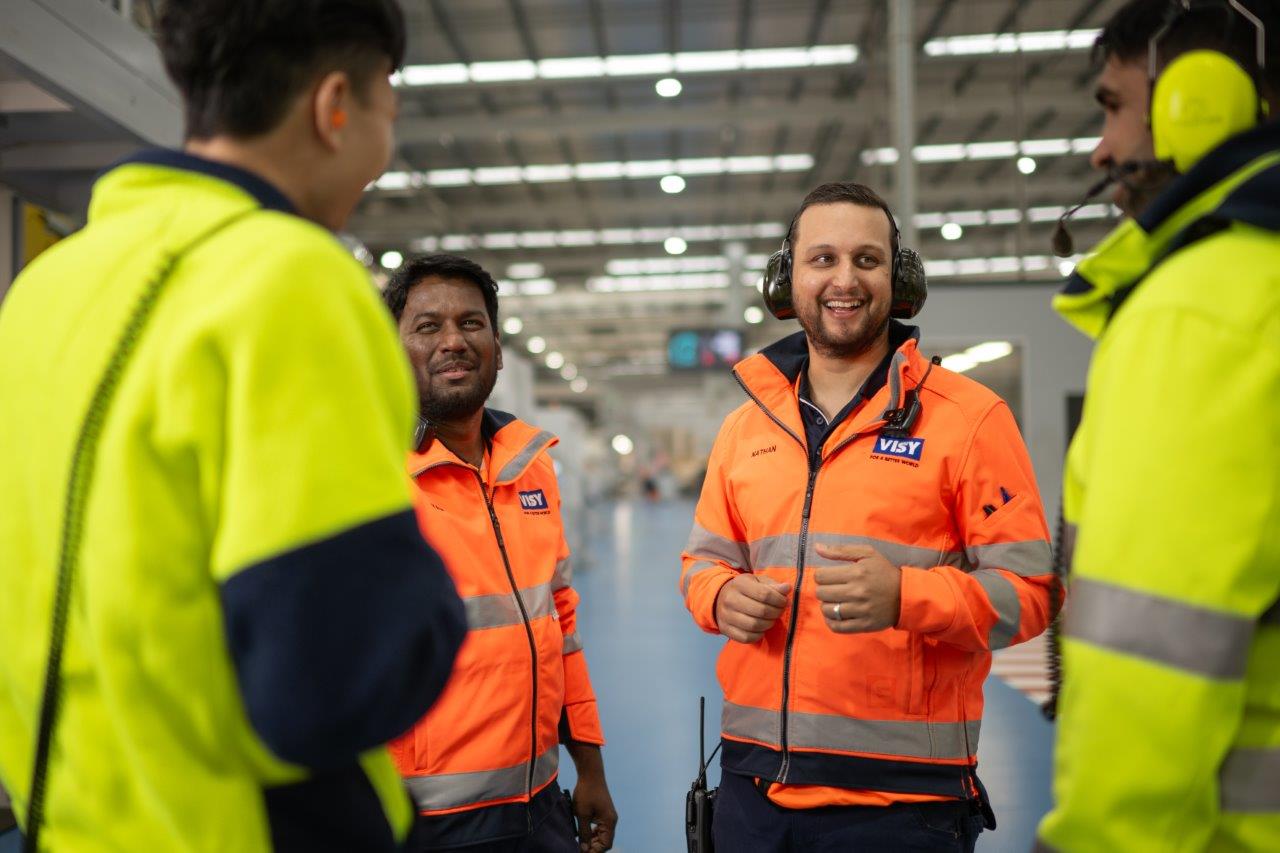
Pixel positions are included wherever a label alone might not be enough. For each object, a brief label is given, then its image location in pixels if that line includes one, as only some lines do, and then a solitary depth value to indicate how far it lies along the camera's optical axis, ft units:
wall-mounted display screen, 49.83
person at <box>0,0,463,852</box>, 2.47
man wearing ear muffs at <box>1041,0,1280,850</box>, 2.82
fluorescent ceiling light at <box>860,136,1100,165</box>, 43.50
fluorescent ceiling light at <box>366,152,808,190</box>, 46.24
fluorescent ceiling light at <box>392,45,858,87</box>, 34.24
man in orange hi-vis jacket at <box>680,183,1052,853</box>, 5.72
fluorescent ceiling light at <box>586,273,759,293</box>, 68.28
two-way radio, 6.57
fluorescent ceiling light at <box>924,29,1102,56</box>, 32.58
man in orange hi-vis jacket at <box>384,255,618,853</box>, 6.00
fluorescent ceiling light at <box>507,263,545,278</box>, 65.57
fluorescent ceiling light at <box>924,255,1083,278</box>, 64.69
